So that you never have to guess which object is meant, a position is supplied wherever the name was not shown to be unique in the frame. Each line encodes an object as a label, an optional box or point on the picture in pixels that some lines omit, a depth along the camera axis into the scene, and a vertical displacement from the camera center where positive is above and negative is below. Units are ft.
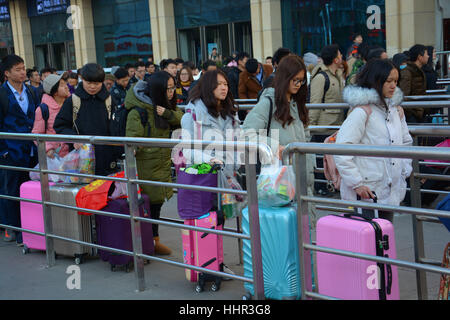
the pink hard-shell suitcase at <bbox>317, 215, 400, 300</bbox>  11.93 -3.81
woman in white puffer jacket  14.49 -1.73
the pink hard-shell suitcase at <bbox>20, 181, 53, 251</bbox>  20.15 -4.26
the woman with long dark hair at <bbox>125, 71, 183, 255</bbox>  18.78 -1.50
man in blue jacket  22.20 -1.78
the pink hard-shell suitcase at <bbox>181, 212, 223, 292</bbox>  15.93 -4.44
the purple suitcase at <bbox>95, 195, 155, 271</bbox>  17.85 -4.40
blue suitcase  12.71 -3.75
